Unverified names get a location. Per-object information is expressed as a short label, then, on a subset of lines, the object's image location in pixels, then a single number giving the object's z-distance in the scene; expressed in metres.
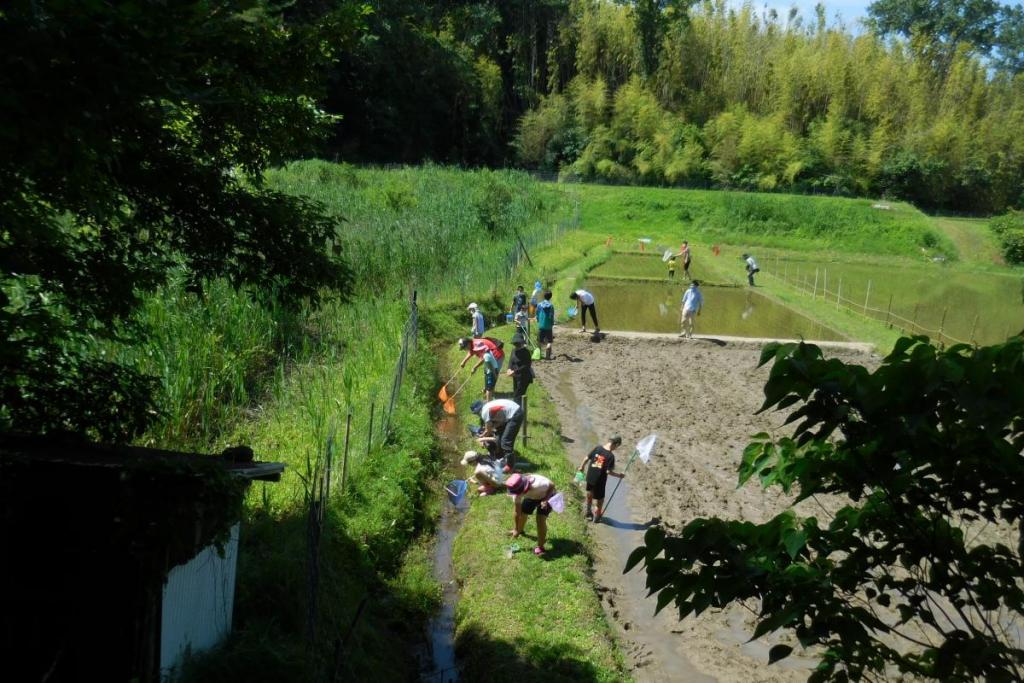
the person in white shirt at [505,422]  10.31
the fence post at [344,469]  8.85
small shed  4.70
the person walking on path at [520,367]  12.00
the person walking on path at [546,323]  15.61
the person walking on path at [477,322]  15.28
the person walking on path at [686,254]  25.62
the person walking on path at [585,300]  17.20
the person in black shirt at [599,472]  9.33
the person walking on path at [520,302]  16.84
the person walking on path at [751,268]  25.72
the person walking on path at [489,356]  12.38
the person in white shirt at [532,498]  8.49
